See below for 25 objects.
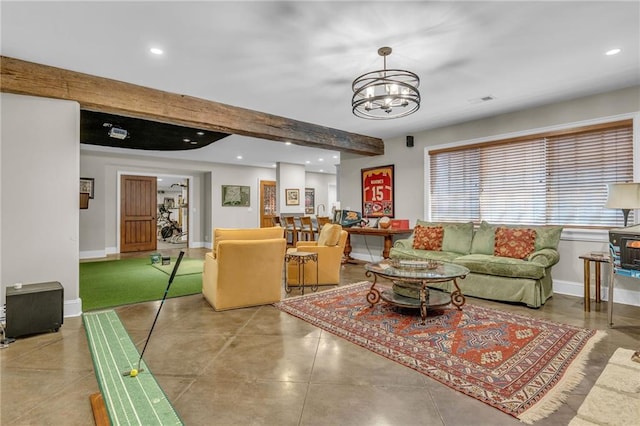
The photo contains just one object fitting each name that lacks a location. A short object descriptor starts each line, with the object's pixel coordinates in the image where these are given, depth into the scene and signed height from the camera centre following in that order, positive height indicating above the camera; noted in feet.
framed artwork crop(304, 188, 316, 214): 37.60 +1.59
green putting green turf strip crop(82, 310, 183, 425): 5.74 -3.59
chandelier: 9.32 +3.67
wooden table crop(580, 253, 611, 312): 11.60 -2.15
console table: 18.99 -1.20
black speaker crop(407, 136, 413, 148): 19.94 +4.38
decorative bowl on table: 11.24 -1.86
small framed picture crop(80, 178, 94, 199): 24.79 +2.07
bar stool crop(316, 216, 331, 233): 23.59 -0.55
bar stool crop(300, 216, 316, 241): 22.60 -1.14
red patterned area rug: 6.48 -3.51
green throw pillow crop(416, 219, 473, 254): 15.64 -1.22
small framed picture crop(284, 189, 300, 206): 30.01 +1.47
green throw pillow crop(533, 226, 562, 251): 13.28 -1.02
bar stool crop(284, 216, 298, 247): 24.36 -1.22
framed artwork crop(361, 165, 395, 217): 21.22 +1.41
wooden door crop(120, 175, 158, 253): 28.07 -0.04
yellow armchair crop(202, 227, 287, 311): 11.35 -2.09
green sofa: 12.09 -2.05
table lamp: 10.57 +0.54
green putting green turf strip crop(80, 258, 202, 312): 13.17 -3.47
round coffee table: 10.23 -2.22
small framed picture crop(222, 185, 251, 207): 31.42 +1.66
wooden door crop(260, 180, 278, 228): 33.94 +1.13
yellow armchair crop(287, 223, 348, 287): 14.98 -2.27
